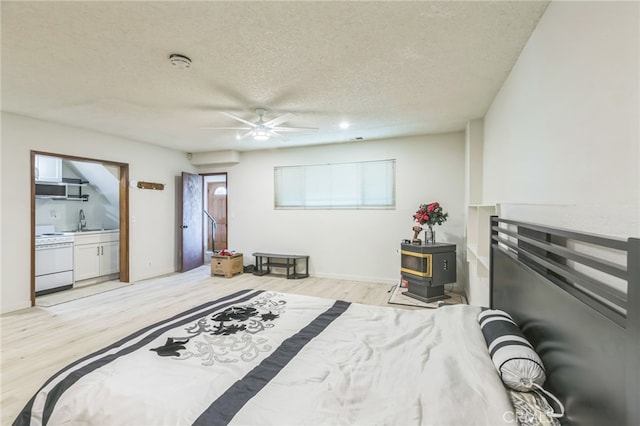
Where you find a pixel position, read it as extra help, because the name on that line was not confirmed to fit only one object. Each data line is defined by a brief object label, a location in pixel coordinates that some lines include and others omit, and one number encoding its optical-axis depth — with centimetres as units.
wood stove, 415
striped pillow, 121
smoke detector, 232
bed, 93
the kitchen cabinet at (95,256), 511
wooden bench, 575
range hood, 512
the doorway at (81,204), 523
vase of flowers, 445
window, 538
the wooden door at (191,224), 632
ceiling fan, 355
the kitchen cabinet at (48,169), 506
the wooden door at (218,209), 854
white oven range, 451
